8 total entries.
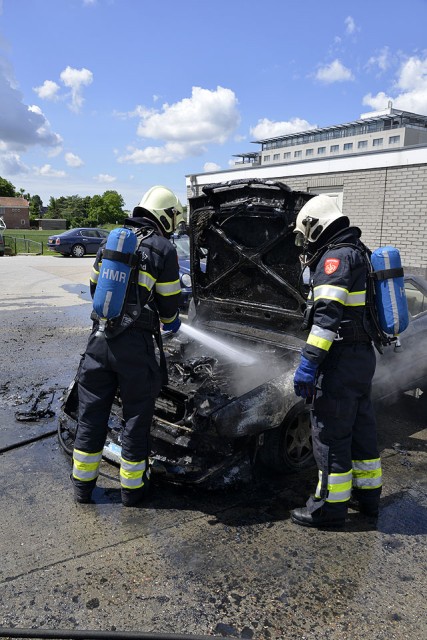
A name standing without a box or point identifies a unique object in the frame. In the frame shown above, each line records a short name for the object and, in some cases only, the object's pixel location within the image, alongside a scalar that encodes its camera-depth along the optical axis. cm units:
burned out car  333
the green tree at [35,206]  11286
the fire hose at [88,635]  220
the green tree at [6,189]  11102
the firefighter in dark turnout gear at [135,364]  323
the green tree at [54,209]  10894
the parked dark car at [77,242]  2292
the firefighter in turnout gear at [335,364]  296
